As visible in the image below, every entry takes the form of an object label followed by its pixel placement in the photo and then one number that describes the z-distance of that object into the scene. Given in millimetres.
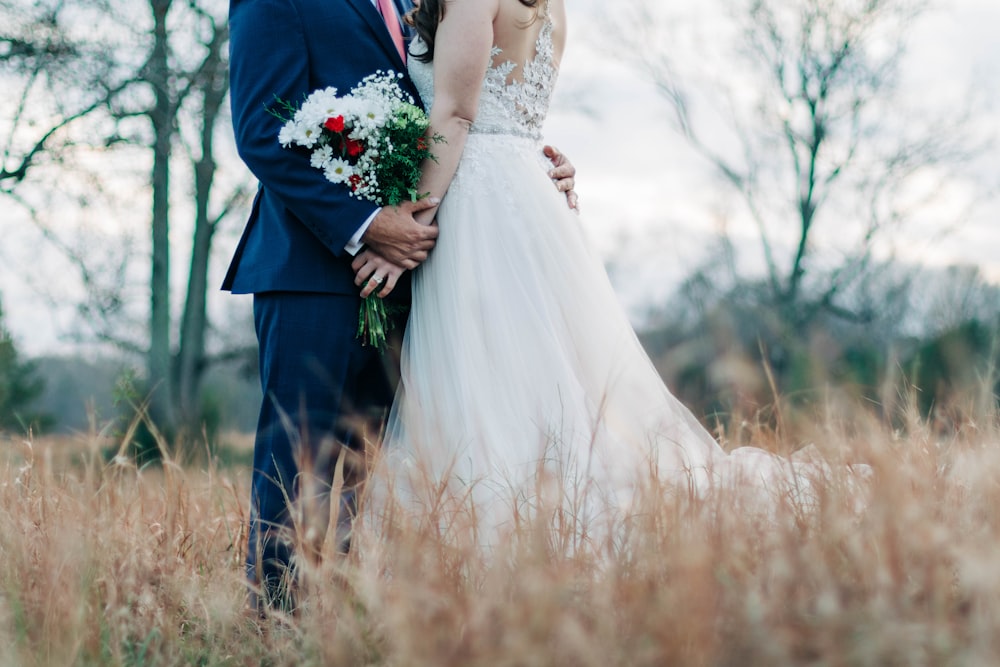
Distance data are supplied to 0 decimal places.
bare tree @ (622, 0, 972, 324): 18953
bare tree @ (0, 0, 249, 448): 11312
